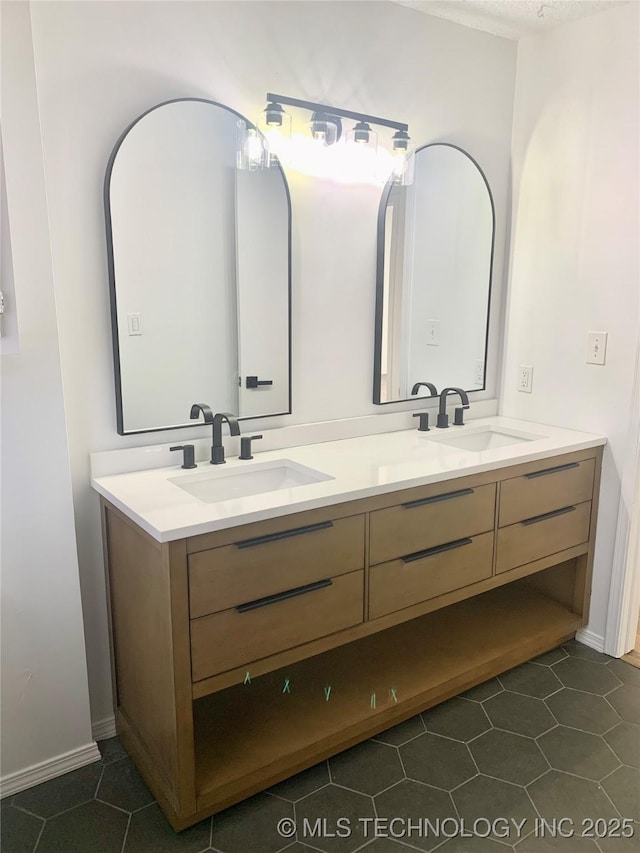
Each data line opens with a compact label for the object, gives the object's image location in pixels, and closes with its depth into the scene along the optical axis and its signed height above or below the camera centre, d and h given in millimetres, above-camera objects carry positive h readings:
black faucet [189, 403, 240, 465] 2020 -344
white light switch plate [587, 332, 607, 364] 2479 -132
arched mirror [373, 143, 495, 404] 2473 +137
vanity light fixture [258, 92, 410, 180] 2078 +590
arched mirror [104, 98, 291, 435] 1908 +122
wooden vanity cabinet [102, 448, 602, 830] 1663 -878
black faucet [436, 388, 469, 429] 2623 -382
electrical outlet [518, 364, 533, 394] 2777 -277
